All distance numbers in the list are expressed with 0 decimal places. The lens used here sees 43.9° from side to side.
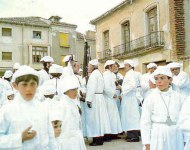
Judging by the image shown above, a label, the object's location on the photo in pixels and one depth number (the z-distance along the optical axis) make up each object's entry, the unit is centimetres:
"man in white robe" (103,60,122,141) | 643
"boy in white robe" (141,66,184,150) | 316
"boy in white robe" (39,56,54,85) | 625
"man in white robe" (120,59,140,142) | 638
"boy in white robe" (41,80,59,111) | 359
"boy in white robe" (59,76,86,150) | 347
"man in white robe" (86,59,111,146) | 600
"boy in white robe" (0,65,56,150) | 204
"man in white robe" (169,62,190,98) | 584
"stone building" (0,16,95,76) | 2866
